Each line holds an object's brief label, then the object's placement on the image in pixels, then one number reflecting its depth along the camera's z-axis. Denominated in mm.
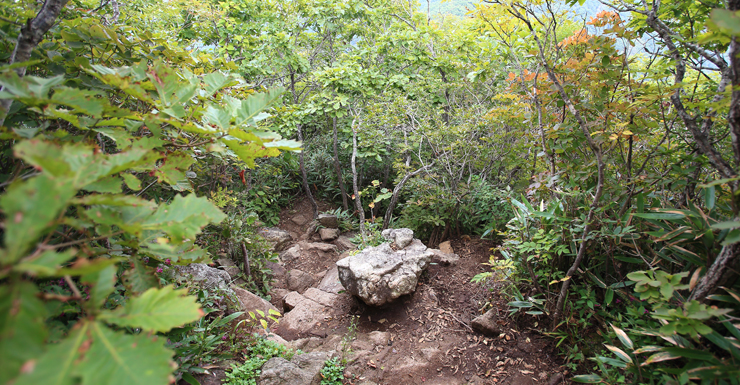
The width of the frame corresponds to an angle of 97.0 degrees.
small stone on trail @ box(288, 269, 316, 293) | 4707
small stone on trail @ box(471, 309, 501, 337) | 2828
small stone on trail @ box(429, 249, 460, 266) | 4203
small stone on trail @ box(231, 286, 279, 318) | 3322
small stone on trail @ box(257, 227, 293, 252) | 5728
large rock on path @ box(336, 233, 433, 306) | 3449
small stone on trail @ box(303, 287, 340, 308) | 3896
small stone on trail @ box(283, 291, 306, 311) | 3895
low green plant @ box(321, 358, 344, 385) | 2336
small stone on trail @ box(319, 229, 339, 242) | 6395
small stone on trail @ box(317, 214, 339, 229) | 6723
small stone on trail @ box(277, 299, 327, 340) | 3387
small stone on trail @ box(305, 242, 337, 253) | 5867
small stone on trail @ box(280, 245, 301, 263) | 5504
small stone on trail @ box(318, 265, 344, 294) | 4266
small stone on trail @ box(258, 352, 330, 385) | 2154
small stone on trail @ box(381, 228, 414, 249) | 4220
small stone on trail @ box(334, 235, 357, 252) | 6039
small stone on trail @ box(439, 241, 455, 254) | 4796
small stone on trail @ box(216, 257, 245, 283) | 4111
